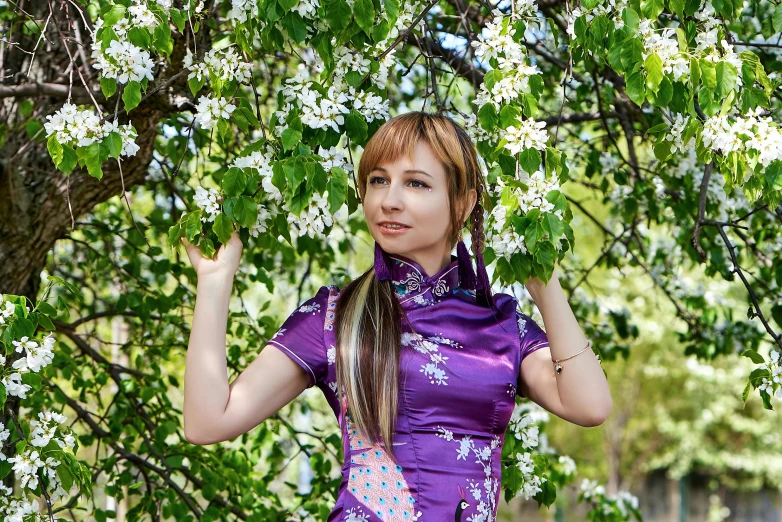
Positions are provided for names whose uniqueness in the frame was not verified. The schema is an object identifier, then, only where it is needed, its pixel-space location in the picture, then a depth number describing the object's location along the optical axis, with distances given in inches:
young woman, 123.5
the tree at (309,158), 121.9
